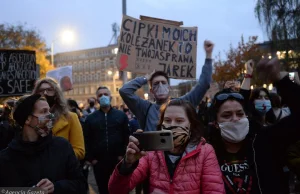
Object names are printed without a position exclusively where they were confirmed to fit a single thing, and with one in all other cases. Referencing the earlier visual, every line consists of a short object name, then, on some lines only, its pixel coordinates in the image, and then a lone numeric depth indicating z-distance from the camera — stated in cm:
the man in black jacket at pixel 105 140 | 427
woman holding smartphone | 189
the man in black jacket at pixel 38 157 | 207
